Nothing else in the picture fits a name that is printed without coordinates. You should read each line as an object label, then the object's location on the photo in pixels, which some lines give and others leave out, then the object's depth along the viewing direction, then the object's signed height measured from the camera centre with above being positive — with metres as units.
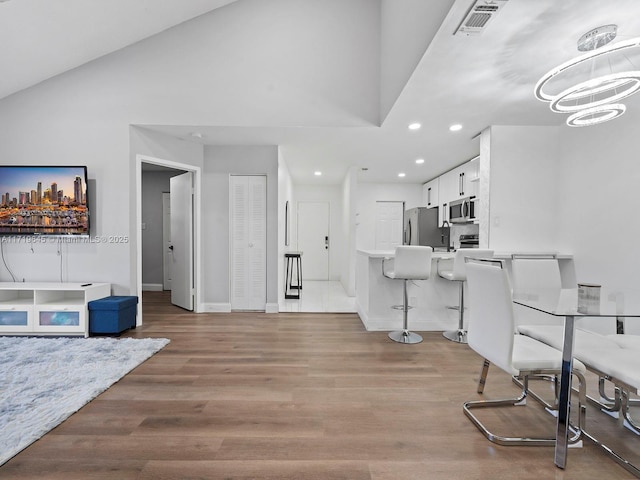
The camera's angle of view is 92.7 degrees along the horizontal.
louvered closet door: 4.62 -0.01
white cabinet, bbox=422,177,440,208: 6.55 +0.86
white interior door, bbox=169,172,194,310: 4.61 -0.16
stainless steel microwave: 4.64 +0.33
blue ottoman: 3.48 -1.00
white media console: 3.44 -1.00
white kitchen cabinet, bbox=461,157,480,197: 4.61 +0.85
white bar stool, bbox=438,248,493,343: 3.08 -0.48
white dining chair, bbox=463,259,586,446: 1.69 -0.66
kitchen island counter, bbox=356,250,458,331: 3.79 -0.88
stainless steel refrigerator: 5.69 +0.05
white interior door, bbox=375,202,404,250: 7.64 +0.19
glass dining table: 1.54 -0.42
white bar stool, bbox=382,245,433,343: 3.24 -0.35
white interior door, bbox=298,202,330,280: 7.92 -0.21
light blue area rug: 1.85 -1.19
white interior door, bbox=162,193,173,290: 6.45 -0.25
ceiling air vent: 1.73 +1.29
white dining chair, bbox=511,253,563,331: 2.56 -0.36
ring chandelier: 1.69 +0.94
